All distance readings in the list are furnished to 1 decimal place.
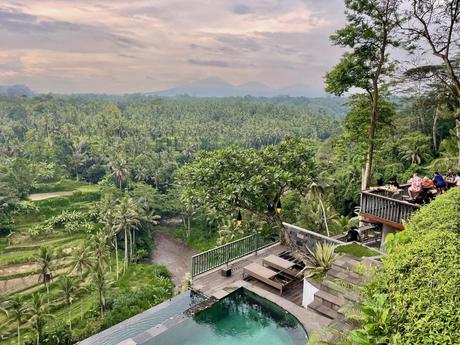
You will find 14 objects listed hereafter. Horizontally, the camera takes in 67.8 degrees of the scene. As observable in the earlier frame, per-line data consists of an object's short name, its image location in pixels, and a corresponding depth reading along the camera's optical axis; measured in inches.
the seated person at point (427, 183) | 368.2
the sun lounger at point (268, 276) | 337.4
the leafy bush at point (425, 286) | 108.0
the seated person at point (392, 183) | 403.3
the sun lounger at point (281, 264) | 356.5
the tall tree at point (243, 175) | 431.5
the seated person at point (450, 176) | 379.7
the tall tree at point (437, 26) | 415.5
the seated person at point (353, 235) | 402.9
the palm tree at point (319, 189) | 873.3
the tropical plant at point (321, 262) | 320.8
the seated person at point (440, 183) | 358.0
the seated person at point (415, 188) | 363.3
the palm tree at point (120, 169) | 1857.8
